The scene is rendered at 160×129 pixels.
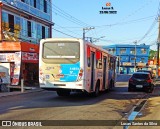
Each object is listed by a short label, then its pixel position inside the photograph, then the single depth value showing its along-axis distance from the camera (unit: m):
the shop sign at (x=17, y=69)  26.52
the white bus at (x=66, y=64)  16.25
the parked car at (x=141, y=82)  25.00
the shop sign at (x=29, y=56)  27.39
